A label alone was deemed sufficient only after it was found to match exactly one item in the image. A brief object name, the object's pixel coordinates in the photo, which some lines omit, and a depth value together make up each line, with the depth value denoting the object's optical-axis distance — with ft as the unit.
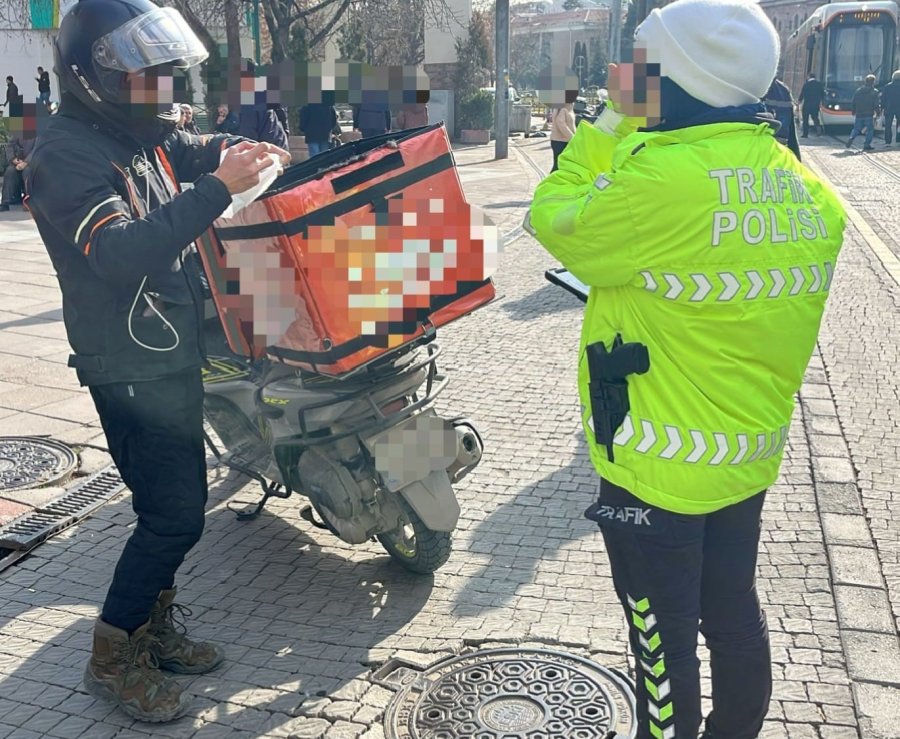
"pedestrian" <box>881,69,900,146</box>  79.30
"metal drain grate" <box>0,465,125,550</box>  14.94
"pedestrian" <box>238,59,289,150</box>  32.07
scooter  12.71
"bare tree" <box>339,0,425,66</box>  78.89
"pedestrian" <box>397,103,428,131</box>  48.87
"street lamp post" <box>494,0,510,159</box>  71.20
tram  90.53
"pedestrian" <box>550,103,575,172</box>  36.53
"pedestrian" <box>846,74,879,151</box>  77.36
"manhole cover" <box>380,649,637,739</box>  10.66
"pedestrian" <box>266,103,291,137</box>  41.64
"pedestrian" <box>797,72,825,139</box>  89.56
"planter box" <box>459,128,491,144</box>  88.22
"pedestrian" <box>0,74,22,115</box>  55.21
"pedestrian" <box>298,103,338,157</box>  44.27
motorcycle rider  9.70
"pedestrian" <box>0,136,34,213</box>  46.57
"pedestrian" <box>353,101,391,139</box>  42.75
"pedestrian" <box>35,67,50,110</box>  57.57
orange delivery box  11.00
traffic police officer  7.63
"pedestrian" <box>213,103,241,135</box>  36.66
